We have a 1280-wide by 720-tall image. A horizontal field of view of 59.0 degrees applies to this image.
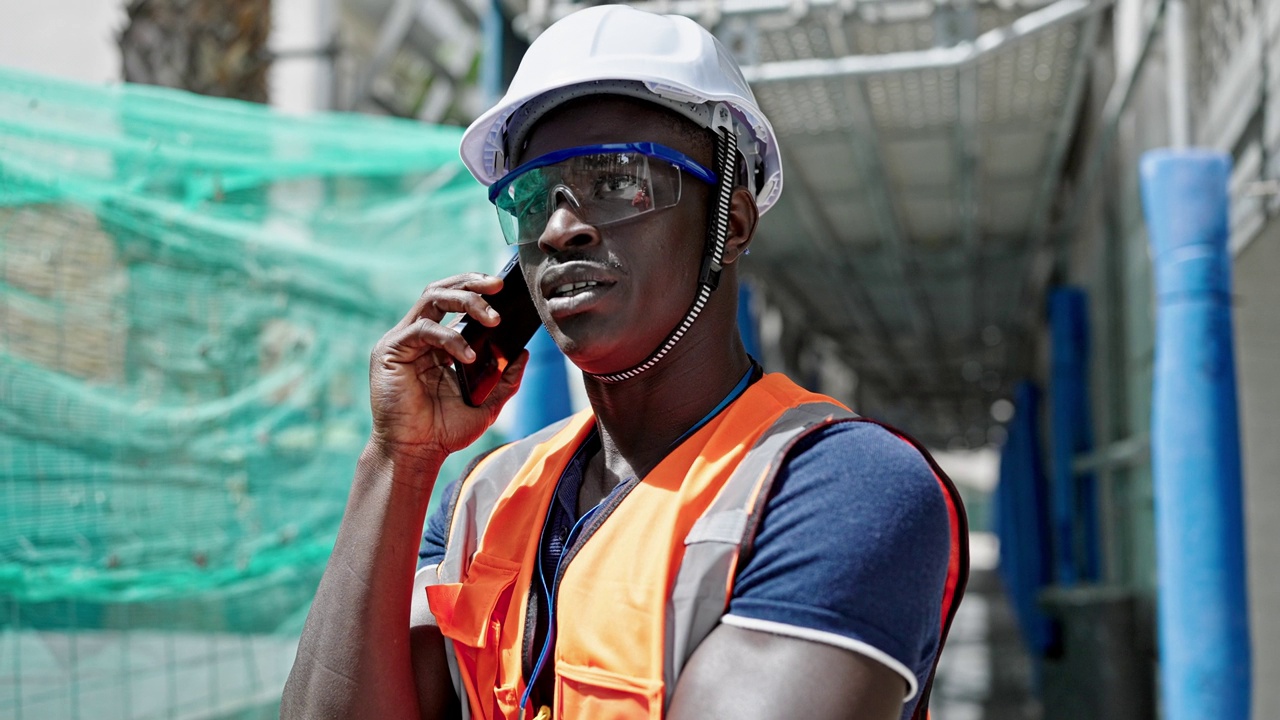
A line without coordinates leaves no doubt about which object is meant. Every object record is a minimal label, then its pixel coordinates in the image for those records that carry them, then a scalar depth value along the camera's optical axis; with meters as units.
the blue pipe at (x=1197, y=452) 3.59
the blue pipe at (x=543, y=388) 4.27
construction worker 1.33
